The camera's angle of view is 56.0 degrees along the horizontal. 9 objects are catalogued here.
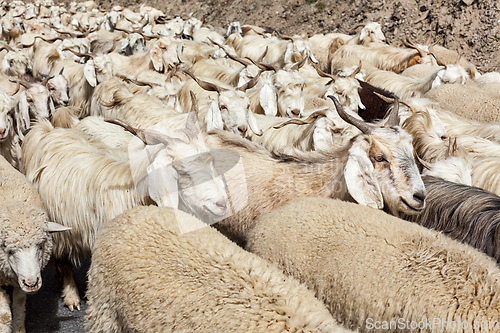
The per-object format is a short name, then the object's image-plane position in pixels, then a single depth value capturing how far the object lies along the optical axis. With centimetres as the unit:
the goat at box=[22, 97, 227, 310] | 331
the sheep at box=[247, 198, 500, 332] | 213
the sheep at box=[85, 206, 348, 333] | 202
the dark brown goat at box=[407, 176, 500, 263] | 289
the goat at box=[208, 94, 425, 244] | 329
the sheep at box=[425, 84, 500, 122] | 614
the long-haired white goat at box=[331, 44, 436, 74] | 1018
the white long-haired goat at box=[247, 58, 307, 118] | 636
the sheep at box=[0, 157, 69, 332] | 312
